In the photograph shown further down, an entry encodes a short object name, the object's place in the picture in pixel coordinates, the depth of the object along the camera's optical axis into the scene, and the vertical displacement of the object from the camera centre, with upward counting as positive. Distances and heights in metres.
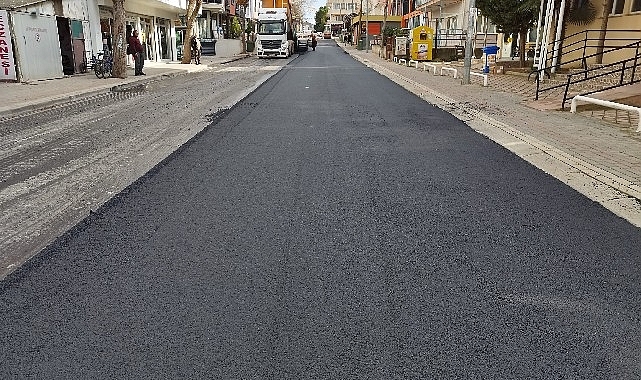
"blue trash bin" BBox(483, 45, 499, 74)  22.39 -0.22
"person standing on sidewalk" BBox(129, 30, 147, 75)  24.00 -0.35
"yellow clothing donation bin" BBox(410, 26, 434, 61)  34.31 +0.07
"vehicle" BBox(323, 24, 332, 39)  166.31 +3.59
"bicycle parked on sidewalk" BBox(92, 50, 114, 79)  21.83 -0.91
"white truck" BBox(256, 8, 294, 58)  43.22 +0.82
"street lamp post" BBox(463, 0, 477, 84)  19.22 +0.10
